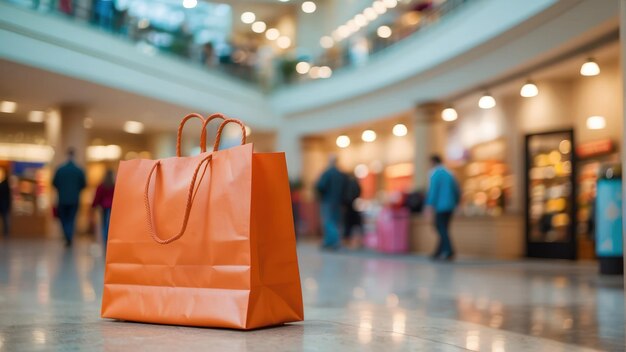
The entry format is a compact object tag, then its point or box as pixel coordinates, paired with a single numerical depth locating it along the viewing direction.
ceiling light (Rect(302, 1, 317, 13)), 23.82
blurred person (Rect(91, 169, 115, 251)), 11.13
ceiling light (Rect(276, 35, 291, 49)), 28.23
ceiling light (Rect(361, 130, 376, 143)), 18.86
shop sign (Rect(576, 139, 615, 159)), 13.13
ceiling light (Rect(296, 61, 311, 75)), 24.03
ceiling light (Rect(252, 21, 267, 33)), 28.69
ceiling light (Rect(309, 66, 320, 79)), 23.53
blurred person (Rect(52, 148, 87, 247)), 14.19
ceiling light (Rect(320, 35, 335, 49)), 26.10
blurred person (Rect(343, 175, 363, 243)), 15.80
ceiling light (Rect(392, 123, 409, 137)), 17.48
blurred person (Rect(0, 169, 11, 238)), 18.80
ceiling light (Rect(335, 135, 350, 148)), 20.52
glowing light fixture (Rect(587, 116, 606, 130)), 13.46
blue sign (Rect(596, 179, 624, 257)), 9.34
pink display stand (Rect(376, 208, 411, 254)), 16.06
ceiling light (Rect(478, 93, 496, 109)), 12.87
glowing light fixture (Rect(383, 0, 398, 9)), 22.80
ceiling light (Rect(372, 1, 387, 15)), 23.64
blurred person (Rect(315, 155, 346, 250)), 15.46
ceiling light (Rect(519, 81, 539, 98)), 11.62
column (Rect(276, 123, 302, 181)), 24.91
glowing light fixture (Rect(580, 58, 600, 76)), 10.45
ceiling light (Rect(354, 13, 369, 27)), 24.48
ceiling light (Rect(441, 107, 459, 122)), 14.88
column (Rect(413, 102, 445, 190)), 17.08
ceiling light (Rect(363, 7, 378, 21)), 24.00
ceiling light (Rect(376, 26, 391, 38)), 19.97
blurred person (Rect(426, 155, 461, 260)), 12.68
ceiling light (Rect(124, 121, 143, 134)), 24.70
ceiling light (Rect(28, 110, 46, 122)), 20.67
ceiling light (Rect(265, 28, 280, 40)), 28.78
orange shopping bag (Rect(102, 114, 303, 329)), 3.51
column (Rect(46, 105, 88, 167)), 20.25
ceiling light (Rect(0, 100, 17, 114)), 16.42
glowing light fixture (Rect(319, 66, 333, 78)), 22.84
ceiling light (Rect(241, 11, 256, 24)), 23.47
